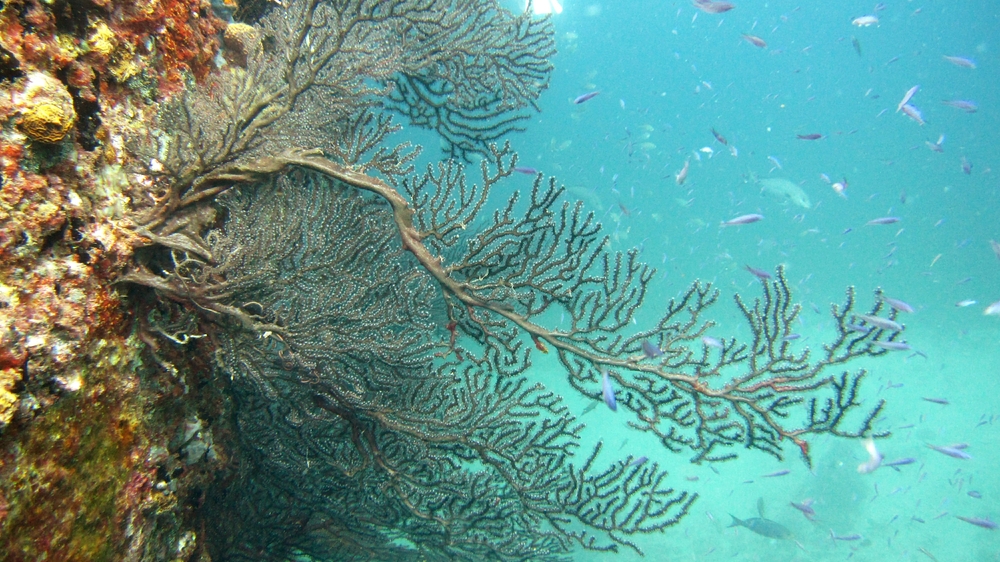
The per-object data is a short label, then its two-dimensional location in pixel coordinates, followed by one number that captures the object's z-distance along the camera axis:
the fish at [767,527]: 11.54
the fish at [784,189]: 16.94
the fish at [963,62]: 9.00
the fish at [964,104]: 8.34
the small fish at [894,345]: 3.54
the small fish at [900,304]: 4.83
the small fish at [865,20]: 8.79
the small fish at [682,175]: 8.56
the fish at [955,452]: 6.88
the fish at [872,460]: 5.78
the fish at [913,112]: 7.55
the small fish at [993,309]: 7.10
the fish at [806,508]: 8.62
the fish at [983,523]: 7.97
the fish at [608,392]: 3.36
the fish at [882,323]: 3.20
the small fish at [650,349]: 3.42
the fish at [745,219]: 5.92
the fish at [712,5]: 7.22
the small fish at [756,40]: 9.04
